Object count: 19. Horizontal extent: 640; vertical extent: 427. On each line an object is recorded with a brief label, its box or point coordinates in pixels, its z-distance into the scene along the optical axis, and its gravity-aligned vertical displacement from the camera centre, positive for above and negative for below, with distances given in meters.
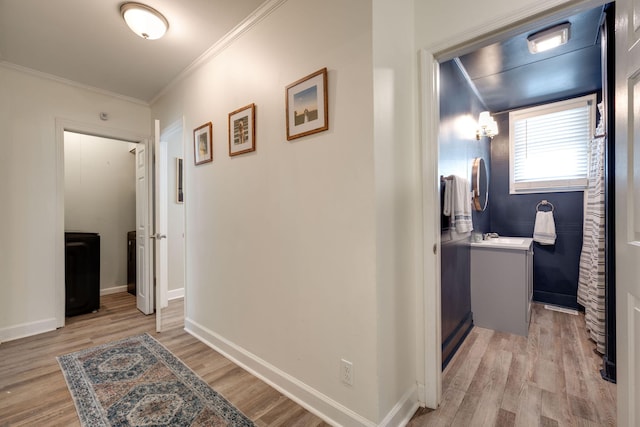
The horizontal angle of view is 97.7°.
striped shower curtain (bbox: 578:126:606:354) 2.22 -0.42
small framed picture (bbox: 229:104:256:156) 2.00 +0.61
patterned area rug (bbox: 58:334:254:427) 1.56 -1.15
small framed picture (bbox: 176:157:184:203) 3.85 +0.45
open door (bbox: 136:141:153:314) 3.12 -0.20
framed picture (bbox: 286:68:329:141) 1.53 +0.61
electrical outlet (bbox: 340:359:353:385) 1.45 -0.84
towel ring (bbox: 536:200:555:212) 3.39 +0.07
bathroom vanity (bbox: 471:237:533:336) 2.58 -0.72
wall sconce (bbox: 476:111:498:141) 3.18 +0.97
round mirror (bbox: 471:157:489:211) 3.00 +0.30
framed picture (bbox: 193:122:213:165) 2.45 +0.63
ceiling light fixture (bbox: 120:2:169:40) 1.87 +1.33
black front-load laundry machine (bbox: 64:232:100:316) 3.20 -0.70
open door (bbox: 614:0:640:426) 0.91 +0.00
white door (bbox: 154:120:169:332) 2.66 -0.15
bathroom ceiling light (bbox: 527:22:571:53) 2.01 +1.29
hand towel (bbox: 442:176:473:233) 2.06 +0.05
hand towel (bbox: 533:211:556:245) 3.30 -0.23
